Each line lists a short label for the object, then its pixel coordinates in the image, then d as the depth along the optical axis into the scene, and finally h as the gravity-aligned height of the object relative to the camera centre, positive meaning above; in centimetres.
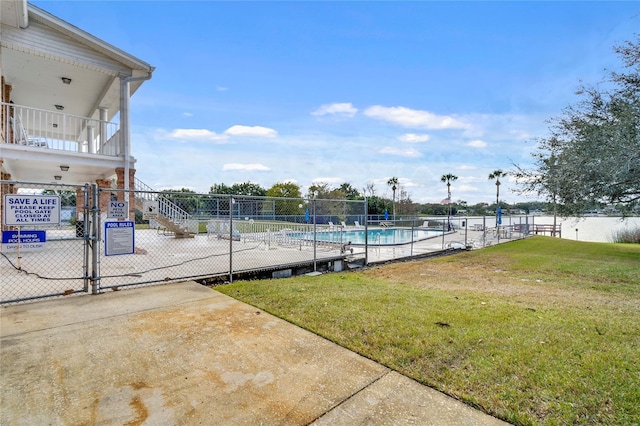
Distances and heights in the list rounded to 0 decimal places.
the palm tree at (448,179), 4962 +487
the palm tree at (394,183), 4566 +385
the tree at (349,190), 4774 +303
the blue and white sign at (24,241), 421 -44
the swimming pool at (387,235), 1762 -165
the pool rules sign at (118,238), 498 -46
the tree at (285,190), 3627 +231
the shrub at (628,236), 2089 -169
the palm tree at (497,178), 4670 +498
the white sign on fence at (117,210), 519 -2
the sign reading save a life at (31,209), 425 -1
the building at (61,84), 842 +420
